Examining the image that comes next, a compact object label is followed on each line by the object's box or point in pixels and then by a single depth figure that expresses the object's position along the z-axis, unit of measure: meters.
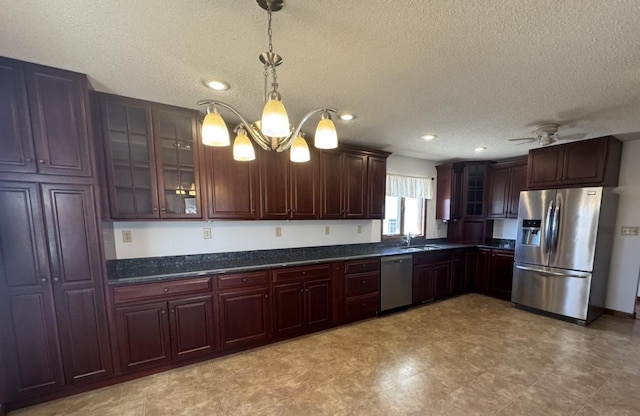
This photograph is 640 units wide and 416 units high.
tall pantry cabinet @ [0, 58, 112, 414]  1.78
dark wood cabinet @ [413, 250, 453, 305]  3.92
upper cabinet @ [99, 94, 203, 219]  2.24
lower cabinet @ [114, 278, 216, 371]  2.14
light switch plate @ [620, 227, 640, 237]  3.44
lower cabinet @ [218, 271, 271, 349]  2.52
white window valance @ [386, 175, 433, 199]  4.39
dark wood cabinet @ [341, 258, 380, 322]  3.25
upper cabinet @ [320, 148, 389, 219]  3.37
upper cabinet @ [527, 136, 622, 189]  3.21
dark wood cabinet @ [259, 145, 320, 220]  2.95
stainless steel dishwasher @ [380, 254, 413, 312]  3.56
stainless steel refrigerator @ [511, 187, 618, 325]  3.21
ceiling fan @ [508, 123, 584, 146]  2.74
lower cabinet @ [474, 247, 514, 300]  4.18
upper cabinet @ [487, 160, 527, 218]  4.29
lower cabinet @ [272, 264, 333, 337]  2.79
